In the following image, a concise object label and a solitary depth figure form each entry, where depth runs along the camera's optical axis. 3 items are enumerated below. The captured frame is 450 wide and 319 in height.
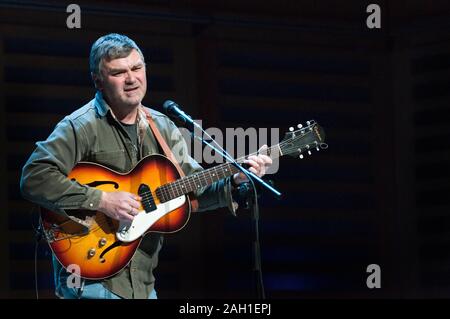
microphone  7.74
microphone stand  7.33
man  7.67
